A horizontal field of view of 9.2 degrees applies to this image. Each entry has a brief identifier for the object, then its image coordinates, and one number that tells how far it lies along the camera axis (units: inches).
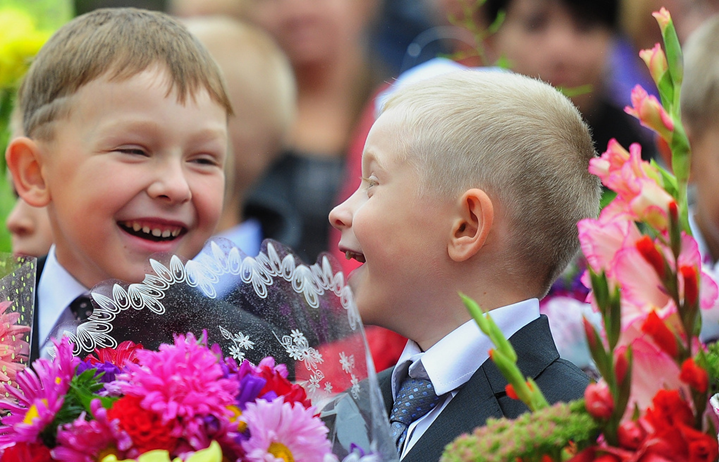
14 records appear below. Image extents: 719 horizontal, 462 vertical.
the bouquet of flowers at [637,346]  109.6
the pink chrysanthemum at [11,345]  115.0
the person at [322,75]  179.3
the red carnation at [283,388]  113.3
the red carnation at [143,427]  111.2
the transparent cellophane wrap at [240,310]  114.8
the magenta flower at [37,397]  112.1
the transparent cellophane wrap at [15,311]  115.4
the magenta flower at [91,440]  111.5
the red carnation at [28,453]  111.9
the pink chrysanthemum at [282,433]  111.5
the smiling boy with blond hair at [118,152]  122.2
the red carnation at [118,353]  115.2
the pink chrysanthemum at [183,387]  111.3
